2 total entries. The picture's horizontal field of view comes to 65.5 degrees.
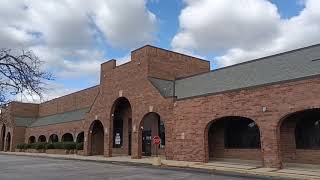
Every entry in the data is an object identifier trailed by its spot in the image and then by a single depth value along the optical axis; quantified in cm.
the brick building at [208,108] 1350
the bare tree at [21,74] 692
